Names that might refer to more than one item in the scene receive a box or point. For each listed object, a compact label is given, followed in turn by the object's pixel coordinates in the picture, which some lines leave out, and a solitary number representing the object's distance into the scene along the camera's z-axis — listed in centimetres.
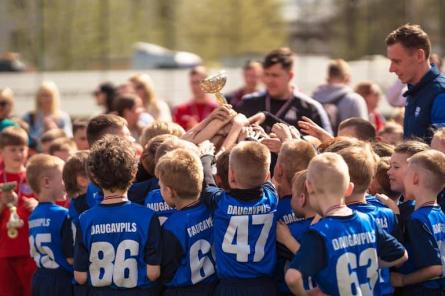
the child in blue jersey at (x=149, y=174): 1277
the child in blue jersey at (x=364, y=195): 1095
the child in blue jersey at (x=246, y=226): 1122
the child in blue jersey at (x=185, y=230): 1137
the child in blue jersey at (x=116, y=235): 1136
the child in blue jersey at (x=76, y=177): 1350
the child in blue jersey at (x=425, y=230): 1109
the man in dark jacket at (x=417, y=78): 1401
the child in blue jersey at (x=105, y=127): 1396
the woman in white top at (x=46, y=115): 2361
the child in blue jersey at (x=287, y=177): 1155
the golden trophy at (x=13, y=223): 1469
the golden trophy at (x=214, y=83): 1272
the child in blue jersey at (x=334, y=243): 1006
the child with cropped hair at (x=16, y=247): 1514
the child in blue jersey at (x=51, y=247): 1343
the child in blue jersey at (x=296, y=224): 1099
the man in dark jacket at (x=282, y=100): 1687
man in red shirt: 2430
